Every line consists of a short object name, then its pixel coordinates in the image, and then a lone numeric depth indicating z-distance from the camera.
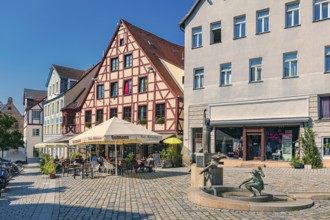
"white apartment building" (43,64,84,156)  46.85
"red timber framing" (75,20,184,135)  29.09
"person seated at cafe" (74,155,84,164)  23.31
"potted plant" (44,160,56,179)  18.44
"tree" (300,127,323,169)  20.16
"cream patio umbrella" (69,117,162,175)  16.75
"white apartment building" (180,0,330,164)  20.78
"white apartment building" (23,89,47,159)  56.05
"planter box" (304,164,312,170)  20.09
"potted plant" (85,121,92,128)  36.41
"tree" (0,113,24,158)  25.19
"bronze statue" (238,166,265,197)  9.99
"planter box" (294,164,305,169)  20.39
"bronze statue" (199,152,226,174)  11.65
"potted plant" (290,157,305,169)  20.39
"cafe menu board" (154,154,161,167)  25.22
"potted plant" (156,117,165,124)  29.07
